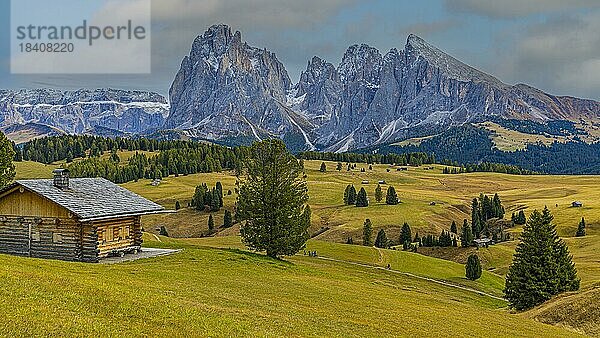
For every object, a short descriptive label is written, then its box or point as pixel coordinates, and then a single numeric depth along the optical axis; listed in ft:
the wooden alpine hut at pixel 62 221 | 167.12
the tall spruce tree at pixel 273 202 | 220.64
